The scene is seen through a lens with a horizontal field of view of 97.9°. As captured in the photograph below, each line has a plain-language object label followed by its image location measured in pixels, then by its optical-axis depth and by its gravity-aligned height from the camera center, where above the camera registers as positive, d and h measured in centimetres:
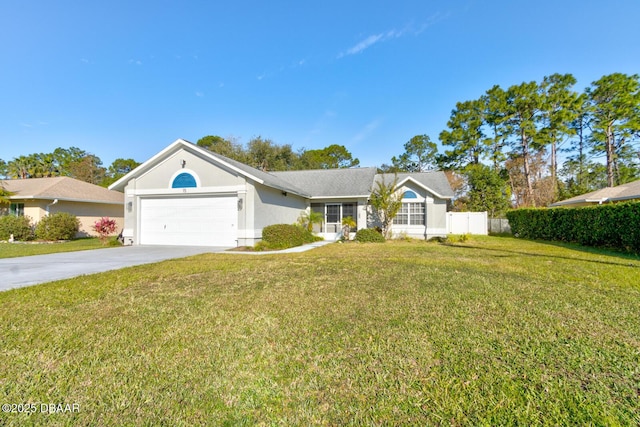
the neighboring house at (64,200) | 1739 +151
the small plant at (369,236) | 1529 -82
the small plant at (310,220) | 1692 +9
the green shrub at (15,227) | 1648 -22
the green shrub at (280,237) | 1258 -70
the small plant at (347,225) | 1636 -22
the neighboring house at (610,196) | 1567 +146
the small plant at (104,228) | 1395 -27
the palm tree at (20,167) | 2823 +572
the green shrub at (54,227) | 1619 -22
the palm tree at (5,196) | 1649 +165
